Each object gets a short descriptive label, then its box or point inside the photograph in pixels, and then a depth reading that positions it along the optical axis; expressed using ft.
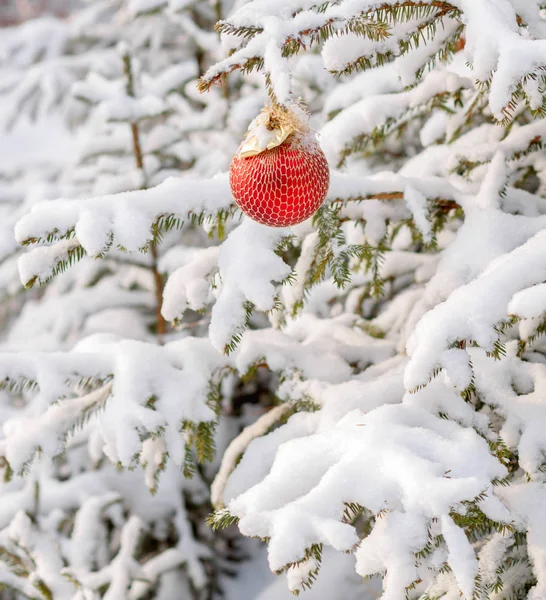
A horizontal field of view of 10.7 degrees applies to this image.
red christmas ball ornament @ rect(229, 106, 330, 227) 7.35
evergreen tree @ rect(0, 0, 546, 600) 7.35
